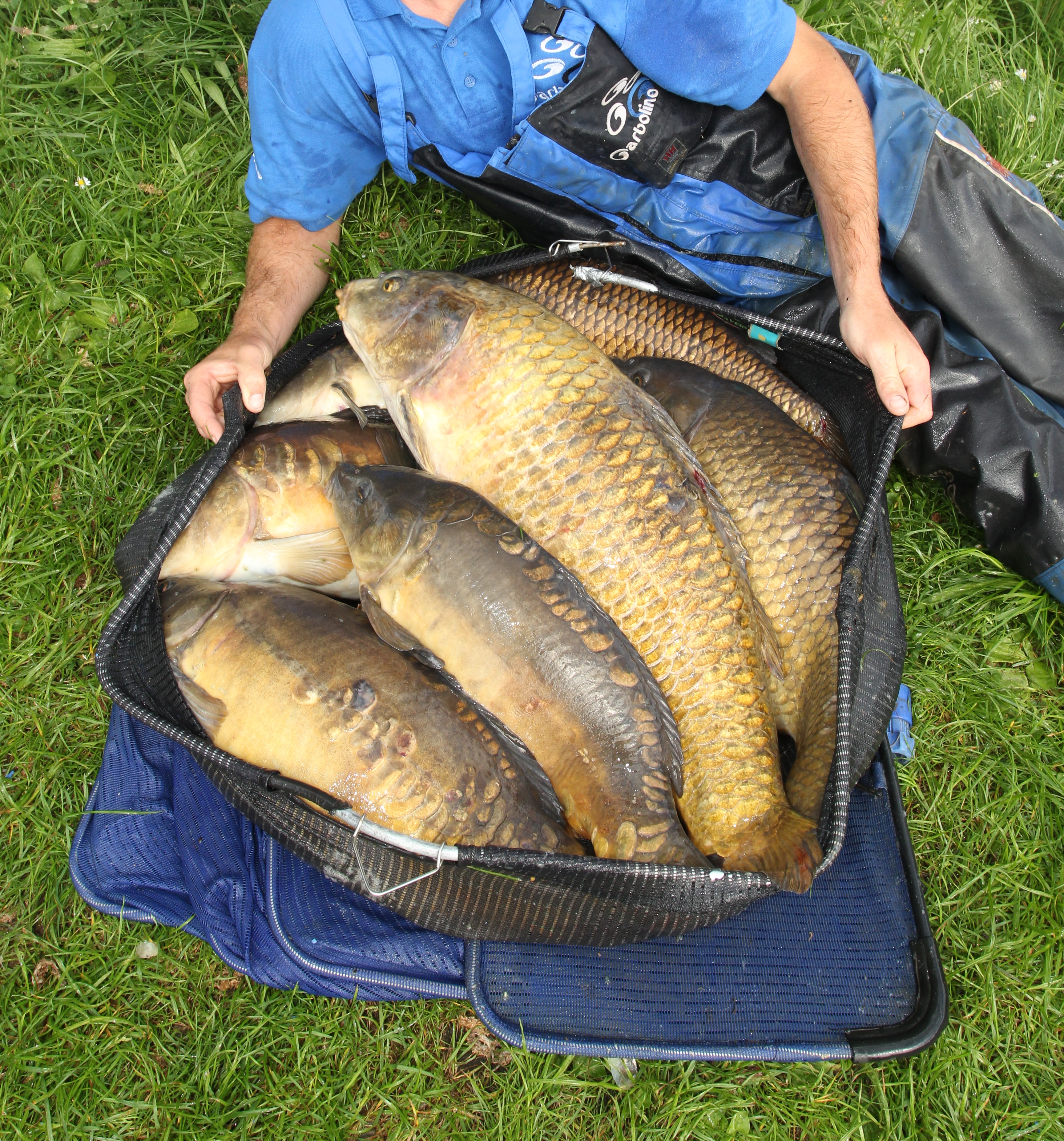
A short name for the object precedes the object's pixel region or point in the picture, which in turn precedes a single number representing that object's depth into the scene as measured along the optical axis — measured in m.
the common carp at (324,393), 2.17
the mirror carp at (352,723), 1.67
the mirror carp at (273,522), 1.93
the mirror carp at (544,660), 1.63
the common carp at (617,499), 1.70
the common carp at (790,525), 1.86
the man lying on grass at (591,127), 1.99
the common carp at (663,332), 2.27
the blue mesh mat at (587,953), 1.84
